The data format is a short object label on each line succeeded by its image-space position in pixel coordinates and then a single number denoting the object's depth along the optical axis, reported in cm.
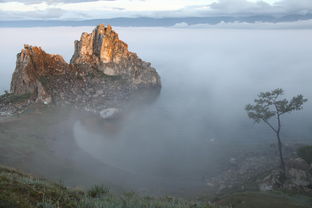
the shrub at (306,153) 5103
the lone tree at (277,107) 4891
